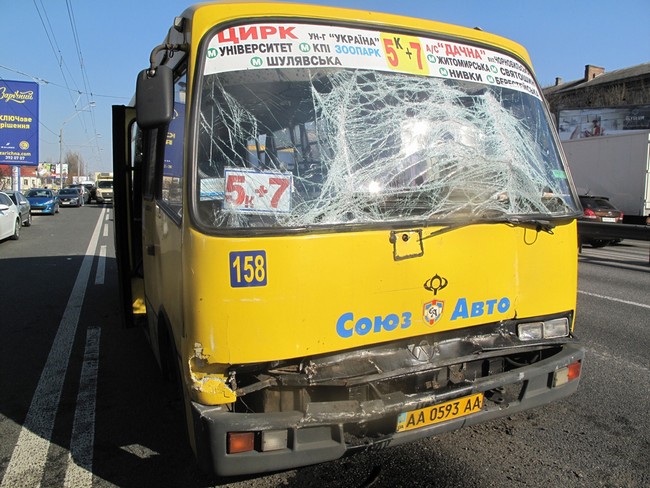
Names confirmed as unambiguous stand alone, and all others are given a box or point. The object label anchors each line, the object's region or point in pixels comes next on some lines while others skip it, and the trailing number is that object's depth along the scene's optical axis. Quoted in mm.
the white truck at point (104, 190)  42344
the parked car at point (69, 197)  39688
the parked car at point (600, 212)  15773
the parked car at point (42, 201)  28484
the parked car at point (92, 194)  46606
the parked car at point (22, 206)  19062
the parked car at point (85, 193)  50562
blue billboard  30500
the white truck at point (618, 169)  17141
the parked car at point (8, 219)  14594
